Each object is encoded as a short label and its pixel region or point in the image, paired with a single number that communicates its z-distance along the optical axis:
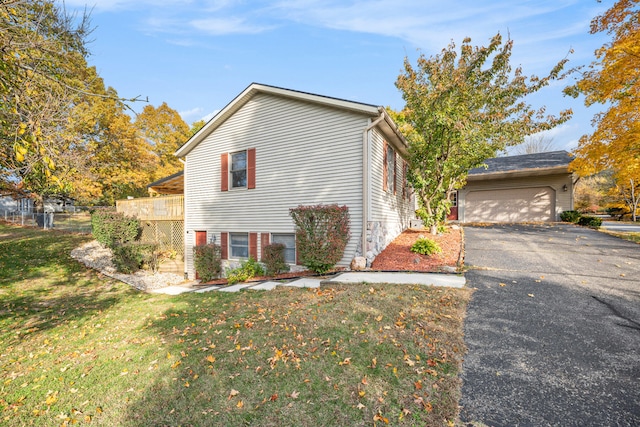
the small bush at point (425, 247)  9.03
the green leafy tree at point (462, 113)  10.41
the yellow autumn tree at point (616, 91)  8.91
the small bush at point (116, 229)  13.68
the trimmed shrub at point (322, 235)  7.96
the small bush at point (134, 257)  11.73
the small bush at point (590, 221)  14.05
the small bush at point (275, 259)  9.38
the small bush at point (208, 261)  11.02
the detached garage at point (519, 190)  16.14
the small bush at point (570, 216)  15.47
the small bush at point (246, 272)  9.44
